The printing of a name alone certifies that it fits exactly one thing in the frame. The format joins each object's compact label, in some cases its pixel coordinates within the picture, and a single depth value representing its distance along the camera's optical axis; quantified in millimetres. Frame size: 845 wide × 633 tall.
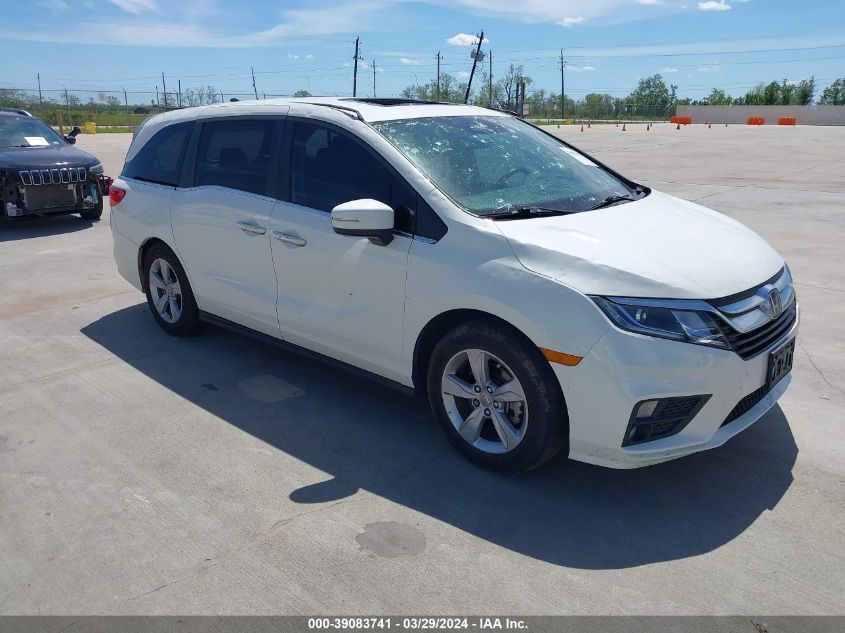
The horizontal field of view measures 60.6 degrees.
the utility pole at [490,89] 81162
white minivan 3080
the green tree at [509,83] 92675
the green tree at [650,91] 119488
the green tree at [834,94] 110312
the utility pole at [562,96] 87450
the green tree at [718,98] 113500
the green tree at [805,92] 101250
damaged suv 9703
